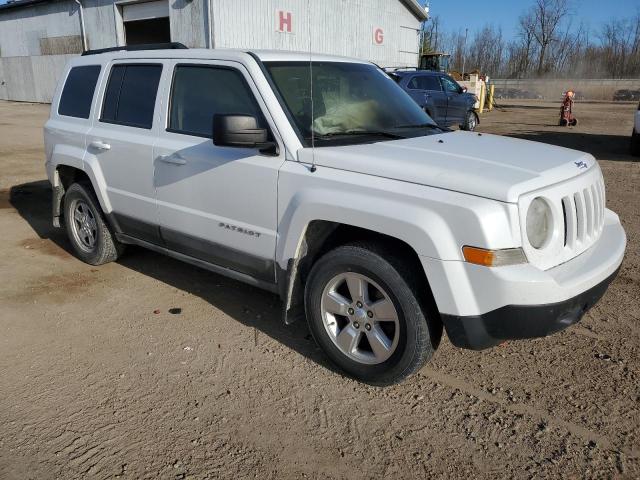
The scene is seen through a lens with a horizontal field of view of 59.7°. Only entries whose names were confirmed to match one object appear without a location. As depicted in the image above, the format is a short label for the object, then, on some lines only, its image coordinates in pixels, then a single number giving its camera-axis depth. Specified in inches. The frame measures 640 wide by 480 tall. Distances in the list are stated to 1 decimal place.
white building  770.2
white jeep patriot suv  110.7
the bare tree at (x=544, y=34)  2844.5
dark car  692.7
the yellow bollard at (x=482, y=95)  1093.9
